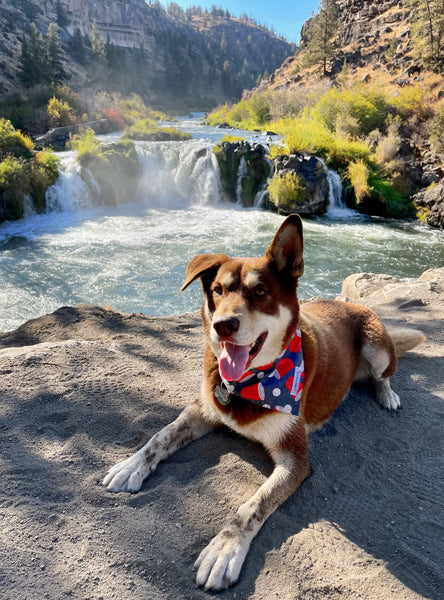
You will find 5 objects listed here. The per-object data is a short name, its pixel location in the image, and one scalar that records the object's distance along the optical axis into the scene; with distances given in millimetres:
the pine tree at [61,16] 67438
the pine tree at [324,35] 40969
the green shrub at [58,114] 27578
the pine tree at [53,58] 38316
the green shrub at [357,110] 21953
